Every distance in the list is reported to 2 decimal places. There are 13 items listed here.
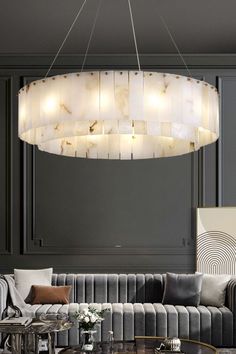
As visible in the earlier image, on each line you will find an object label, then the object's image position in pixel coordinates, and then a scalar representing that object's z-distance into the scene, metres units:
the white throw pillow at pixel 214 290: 4.50
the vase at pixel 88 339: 3.36
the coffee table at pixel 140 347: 3.27
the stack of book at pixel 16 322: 2.99
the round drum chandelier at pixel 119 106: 2.42
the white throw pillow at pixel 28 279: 4.65
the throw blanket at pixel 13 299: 4.26
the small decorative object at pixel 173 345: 3.13
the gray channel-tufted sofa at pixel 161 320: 4.18
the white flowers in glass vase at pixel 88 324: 3.37
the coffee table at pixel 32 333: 2.98
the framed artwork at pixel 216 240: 5.14
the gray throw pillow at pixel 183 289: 4.50
